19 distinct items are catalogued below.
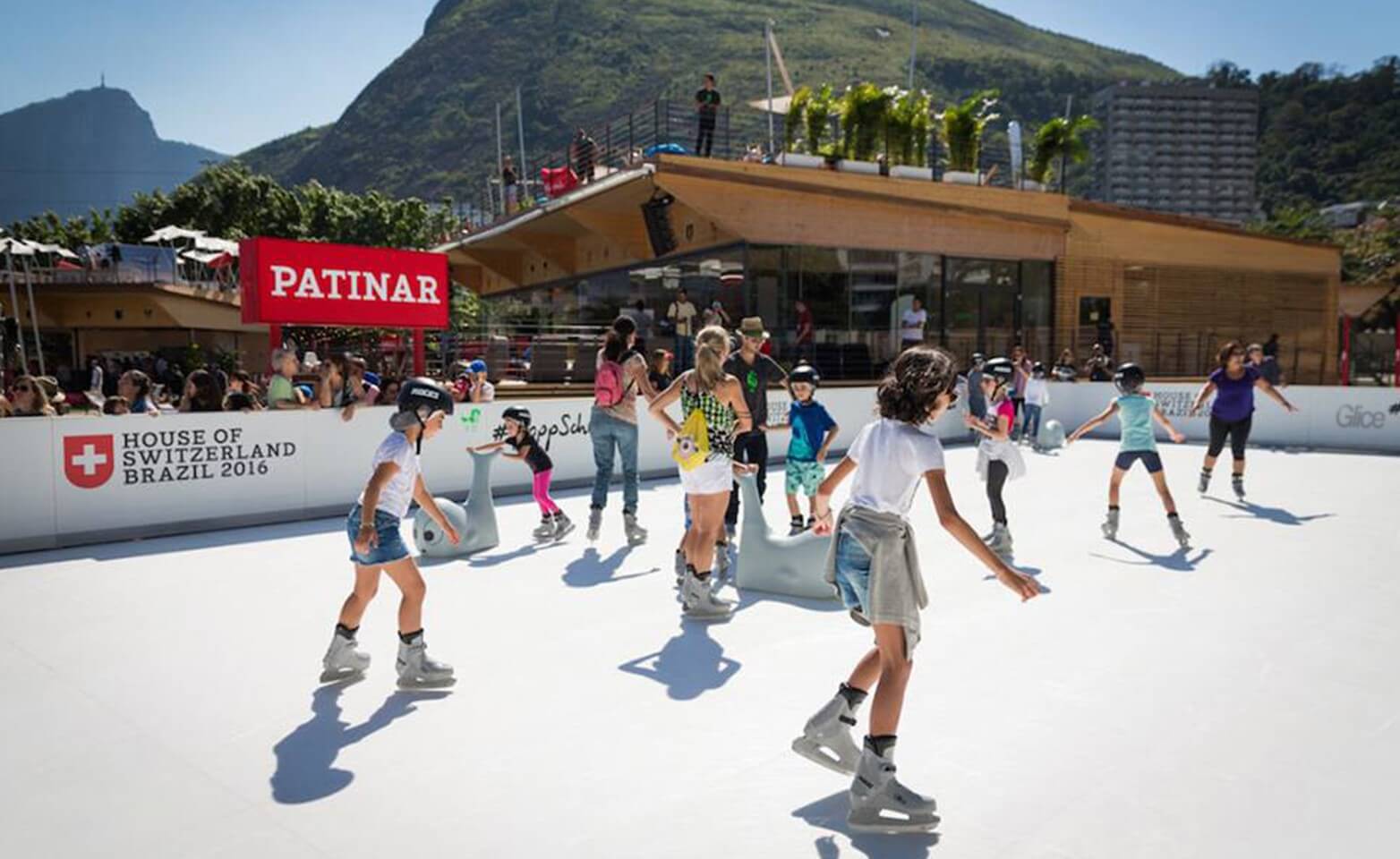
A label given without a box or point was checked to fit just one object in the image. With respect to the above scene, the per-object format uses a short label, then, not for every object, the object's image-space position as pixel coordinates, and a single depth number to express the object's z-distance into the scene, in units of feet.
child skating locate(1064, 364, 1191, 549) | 27.82
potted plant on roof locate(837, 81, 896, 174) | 73.56
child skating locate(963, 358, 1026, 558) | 25.32
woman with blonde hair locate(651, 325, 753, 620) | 19.56
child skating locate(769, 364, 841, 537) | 24.97
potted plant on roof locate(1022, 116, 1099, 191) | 83.30
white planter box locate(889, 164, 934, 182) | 74.64
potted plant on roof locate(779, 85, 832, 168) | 72.95
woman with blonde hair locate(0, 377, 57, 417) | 29.27
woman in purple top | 36.06
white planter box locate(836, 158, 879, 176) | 71.97
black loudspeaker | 69.87
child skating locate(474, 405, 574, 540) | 29.30
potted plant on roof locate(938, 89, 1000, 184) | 78.54
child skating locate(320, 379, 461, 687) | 14.82
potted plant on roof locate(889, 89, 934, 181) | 75.31
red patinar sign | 40.01
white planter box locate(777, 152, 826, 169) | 69.72
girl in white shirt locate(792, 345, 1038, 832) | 10.75
